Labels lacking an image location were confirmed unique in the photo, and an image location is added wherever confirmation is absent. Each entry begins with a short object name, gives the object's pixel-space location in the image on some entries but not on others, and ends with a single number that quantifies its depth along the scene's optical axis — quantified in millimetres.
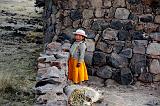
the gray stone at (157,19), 8940
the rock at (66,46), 8495
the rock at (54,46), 8395
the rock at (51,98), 5467
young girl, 8032
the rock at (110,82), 9073
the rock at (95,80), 9073
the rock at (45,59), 7268
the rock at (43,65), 7067
